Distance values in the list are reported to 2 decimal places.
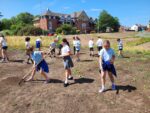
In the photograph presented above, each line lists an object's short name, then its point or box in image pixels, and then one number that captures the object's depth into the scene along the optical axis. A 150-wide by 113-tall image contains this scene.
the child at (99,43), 9.13
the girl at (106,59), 4.20
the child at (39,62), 4.95
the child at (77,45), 7.80
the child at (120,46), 8.98
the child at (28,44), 6.59
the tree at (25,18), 45.85
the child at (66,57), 4.85
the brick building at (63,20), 38.01
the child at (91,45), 9.12
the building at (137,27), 69.33
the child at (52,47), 8.63
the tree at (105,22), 40.80
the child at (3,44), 7.26
